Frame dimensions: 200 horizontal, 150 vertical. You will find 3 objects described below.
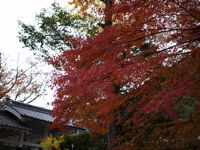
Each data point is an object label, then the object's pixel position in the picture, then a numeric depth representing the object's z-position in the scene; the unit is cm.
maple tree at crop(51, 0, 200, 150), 950
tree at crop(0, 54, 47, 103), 3120
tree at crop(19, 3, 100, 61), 2052
